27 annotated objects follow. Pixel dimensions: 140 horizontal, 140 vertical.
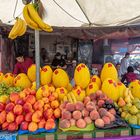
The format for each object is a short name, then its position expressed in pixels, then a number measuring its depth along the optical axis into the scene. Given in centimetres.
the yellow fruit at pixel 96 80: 274
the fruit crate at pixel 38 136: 212
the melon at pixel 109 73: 278
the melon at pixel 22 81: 286
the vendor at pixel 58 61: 784
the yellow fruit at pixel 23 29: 253
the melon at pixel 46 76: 275
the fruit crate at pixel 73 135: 212
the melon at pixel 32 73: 288
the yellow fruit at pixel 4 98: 247
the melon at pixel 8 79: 300
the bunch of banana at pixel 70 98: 240
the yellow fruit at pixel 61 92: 254
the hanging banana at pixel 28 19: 236
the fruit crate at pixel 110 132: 216
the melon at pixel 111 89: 256
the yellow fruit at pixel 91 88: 259
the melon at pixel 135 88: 275
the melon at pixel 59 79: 274
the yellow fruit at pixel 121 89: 264
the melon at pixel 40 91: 246
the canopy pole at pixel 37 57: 262
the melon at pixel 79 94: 249
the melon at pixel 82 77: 268
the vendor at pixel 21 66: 545
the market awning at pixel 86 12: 374
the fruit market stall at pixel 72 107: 216
